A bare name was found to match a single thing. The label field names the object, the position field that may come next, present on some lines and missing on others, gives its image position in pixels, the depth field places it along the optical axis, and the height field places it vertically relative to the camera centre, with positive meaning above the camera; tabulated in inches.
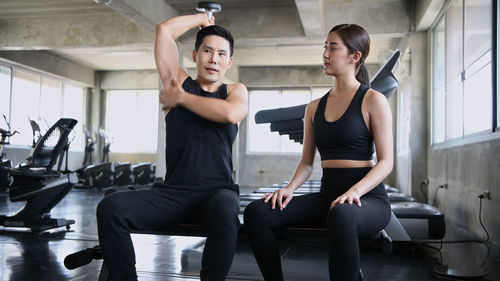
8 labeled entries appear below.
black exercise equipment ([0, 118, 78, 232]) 144.8 -12.7
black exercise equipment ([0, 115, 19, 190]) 161.6 -8.3
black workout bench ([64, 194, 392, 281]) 59.2 -11.7
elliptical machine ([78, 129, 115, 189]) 331.9 -21.5
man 54.9 -2.5
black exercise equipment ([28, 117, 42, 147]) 206.0 +8.9
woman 59.4 -1.7
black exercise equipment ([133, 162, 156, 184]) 368.5 -21.5
